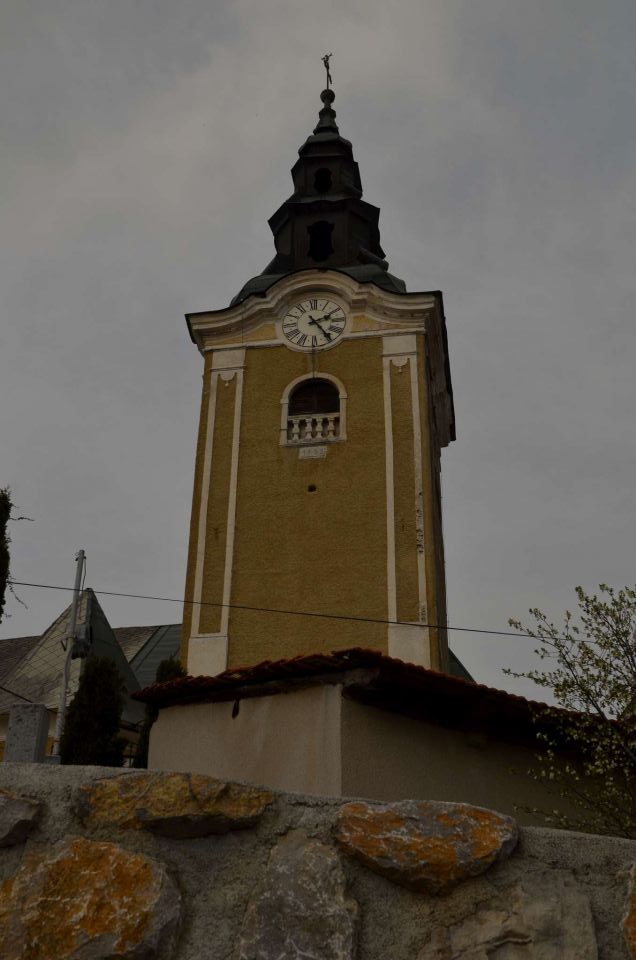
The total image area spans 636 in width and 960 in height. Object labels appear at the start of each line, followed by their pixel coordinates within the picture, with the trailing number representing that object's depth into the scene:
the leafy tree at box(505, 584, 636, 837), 8.88
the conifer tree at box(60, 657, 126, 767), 14.93
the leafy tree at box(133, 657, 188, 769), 15.00
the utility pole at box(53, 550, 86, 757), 19.05
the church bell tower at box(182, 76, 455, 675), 19.09
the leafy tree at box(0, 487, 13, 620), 11.78
